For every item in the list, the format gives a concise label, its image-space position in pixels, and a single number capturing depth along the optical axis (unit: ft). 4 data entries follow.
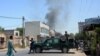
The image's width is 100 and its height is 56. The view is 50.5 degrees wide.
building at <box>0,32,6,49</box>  67.45
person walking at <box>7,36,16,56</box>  19.29
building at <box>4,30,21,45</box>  80.37
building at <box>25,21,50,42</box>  110.26
